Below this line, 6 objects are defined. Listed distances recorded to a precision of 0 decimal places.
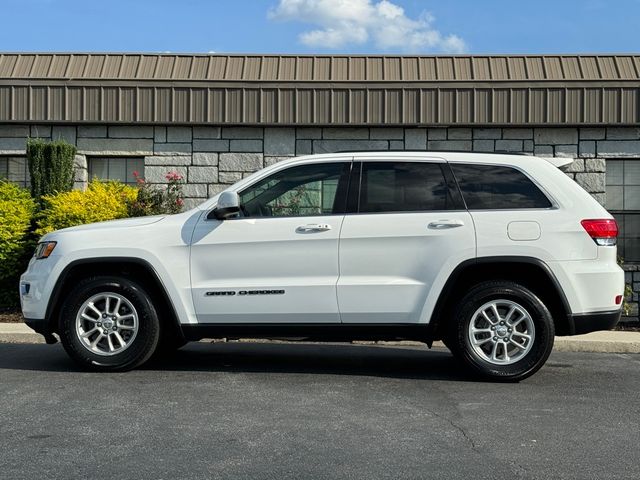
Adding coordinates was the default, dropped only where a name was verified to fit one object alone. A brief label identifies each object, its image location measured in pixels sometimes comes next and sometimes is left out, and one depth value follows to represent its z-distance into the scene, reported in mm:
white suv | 6805
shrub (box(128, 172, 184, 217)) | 11953
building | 12453
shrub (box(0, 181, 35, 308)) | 11750
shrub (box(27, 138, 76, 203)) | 12336
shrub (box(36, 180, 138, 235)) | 11617
